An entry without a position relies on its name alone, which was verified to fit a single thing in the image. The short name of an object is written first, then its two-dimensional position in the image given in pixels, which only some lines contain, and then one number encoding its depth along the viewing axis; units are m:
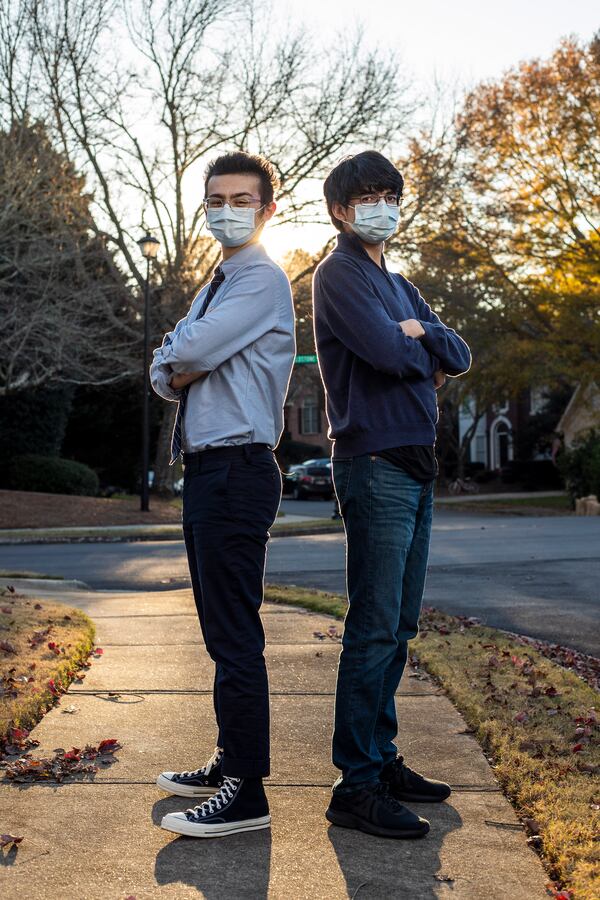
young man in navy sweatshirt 3.54
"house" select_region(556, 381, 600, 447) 32.41
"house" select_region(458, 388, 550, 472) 52.28
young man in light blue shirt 3.47
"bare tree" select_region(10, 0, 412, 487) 25.22
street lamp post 24.22
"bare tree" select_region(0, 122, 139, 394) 20.44
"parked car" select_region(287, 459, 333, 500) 42.34
